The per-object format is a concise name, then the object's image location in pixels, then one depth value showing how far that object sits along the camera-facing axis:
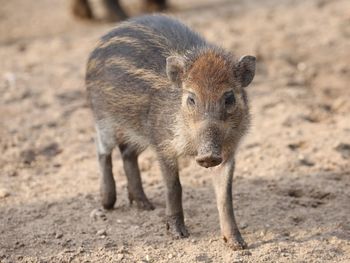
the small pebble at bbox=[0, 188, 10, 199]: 12.11
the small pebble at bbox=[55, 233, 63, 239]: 10.71
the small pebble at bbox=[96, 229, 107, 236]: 10.81
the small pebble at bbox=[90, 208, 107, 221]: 11.43
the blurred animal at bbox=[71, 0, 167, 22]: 21.42
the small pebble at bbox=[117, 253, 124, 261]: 10.00
